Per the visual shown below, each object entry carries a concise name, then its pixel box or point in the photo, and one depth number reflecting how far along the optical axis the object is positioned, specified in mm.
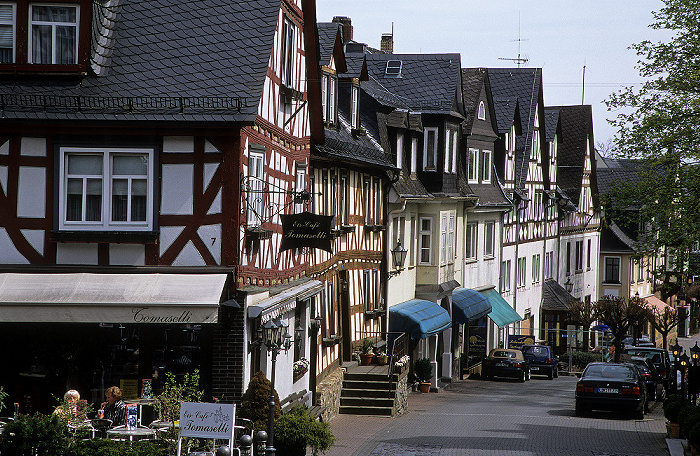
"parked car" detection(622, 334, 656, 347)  52497
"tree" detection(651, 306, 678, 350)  56062
